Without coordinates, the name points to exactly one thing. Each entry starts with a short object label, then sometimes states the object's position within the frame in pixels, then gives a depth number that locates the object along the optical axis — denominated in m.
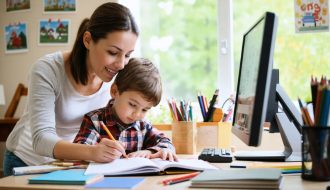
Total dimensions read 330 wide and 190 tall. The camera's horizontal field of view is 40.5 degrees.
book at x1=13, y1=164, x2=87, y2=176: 1.16
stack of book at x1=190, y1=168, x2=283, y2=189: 0.87
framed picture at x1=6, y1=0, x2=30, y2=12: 3.15
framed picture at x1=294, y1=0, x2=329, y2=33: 2.41
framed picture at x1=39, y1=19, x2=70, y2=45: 3.01
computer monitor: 0.99
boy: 1.49
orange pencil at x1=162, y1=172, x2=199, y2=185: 0.97
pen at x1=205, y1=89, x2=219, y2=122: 1.84
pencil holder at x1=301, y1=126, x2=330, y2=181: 0.95
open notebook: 1.08
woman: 1.37
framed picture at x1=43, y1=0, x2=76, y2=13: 2.98
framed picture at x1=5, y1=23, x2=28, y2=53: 3.16
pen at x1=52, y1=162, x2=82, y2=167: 1.22
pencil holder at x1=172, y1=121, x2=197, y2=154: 1.79
